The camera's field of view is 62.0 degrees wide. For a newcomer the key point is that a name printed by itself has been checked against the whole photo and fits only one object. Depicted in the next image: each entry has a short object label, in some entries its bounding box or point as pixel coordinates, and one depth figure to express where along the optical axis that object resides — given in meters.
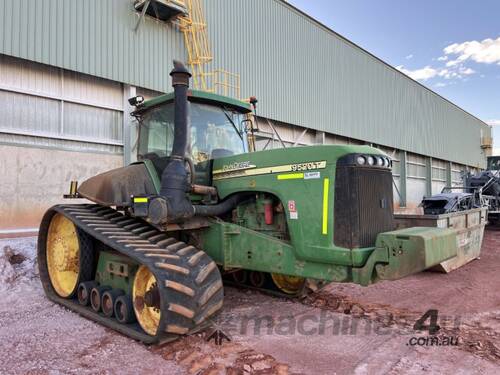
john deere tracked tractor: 3.83
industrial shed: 9.35
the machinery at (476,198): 9.88
